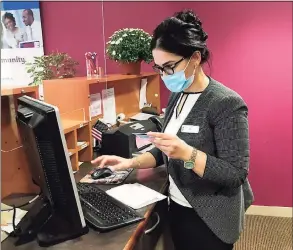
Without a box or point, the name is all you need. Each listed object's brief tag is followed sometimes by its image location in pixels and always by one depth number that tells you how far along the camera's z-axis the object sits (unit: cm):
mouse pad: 160
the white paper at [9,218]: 114
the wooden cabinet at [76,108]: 179
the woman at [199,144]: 120
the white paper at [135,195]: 135
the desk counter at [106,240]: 104
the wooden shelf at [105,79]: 200
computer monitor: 97
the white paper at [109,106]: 239
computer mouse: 163
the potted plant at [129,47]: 239
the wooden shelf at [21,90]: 125
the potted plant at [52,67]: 239
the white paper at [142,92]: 300
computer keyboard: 115
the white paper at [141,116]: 254
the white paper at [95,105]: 219
